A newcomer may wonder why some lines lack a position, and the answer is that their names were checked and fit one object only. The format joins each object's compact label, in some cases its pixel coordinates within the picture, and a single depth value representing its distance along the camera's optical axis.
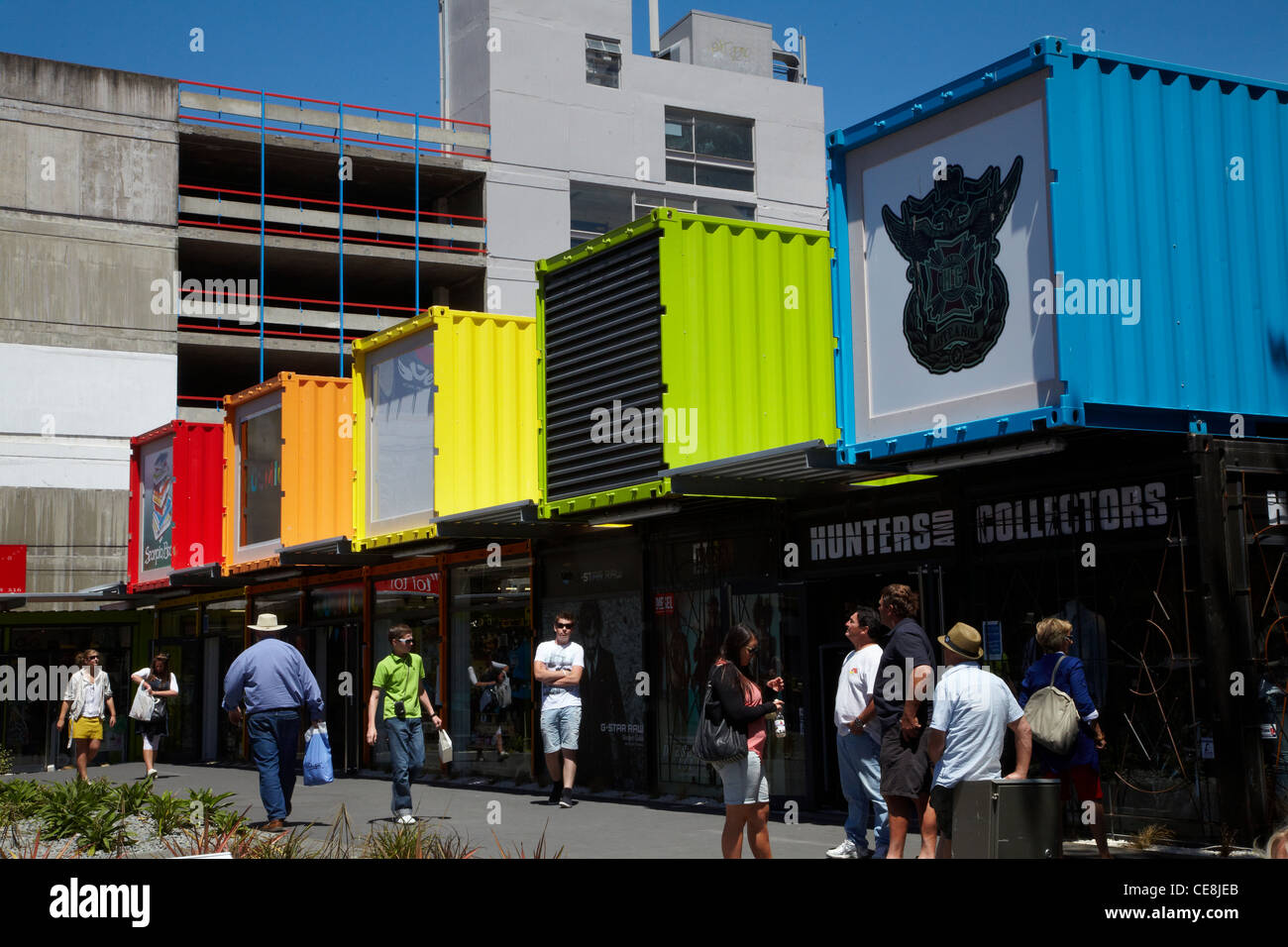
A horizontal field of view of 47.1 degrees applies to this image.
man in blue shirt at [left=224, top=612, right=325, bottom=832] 12.40
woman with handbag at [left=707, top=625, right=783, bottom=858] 8.80
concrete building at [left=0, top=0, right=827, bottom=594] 39.03
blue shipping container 10.38
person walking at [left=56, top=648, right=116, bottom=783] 19.69
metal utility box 7.43
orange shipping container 21.12
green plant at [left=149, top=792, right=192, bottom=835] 11.01
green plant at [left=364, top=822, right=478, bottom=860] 8.70
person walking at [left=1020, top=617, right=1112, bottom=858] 9.61
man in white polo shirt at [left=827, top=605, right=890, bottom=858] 10.09
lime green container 14.54
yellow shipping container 18.17
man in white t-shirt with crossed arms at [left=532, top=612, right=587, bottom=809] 14.59
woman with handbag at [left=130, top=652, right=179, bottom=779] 18.52
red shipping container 25.30
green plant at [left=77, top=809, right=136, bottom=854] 10.37
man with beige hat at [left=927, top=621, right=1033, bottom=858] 7.93
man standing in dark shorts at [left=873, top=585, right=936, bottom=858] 8.84
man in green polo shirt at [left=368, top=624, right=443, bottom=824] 12.97
